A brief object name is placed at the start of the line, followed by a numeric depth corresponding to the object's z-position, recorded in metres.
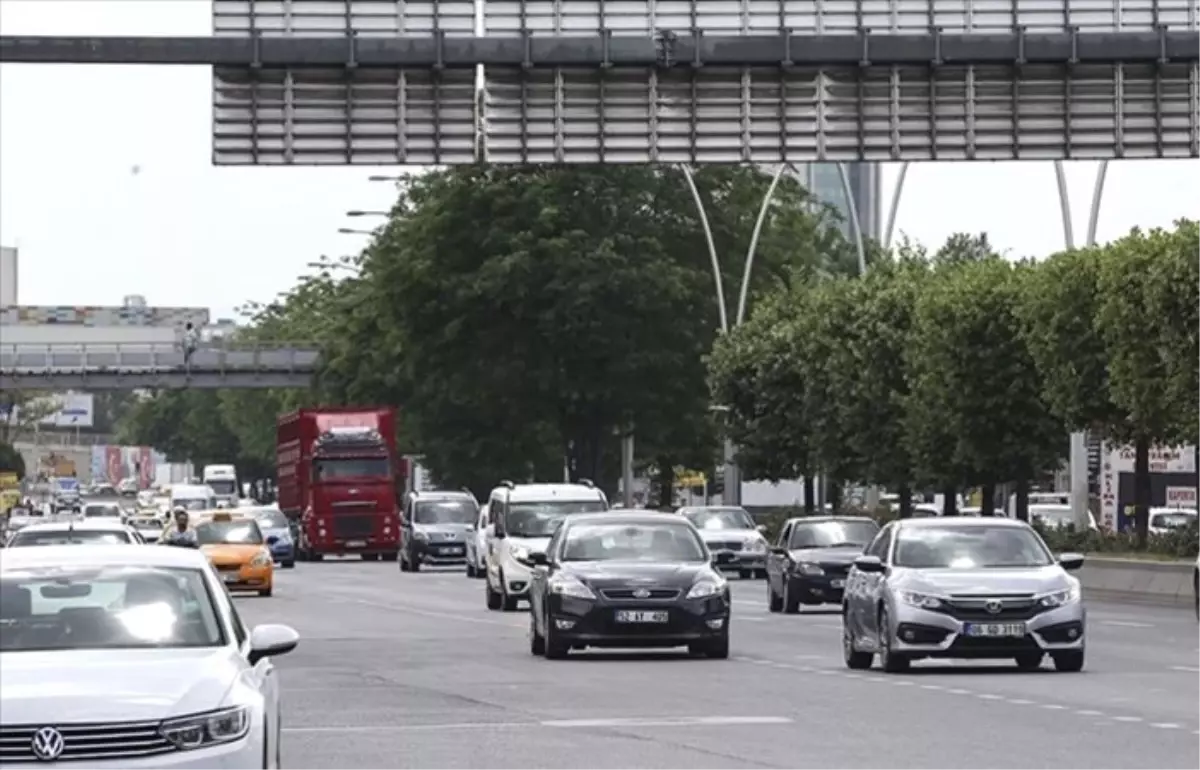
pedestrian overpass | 145.50
